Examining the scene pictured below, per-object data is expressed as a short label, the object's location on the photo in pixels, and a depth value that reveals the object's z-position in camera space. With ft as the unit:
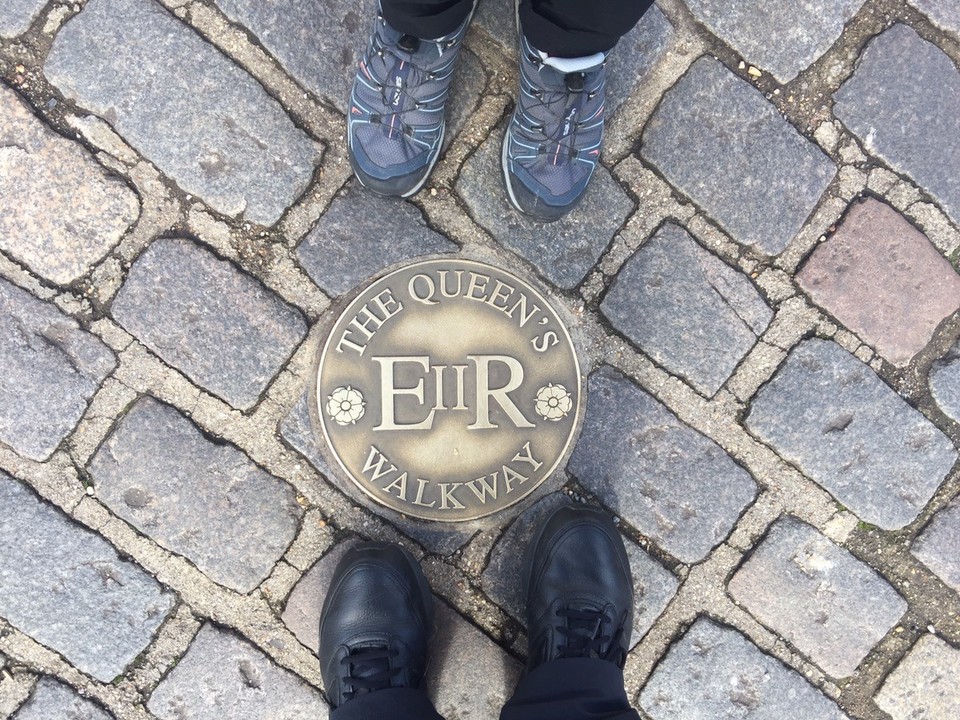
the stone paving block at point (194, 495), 2.75
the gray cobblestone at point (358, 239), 2.79
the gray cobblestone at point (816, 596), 2.87
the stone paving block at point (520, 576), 2.85
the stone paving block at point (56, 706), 2.74
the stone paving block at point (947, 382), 2.90
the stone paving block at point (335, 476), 2.80
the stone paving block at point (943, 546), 2.90
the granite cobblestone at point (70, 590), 2.75
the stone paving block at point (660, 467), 2.85
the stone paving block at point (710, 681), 2.84
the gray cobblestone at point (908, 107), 2.87
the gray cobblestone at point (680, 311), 2.84
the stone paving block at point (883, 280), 2.87
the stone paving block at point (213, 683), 2.77
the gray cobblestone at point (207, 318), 2.75
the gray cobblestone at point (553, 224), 2.83
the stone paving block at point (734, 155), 2.85
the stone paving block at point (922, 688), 2.90
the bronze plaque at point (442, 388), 2.80
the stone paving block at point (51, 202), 2.74
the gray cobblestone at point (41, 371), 2.74
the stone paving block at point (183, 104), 2.73
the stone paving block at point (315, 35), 2.76
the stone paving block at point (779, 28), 2.84
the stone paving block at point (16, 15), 2.72
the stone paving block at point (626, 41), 2.82
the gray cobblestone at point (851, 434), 2.86
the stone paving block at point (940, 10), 2.89
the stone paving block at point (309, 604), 2.80
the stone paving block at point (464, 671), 2.82
